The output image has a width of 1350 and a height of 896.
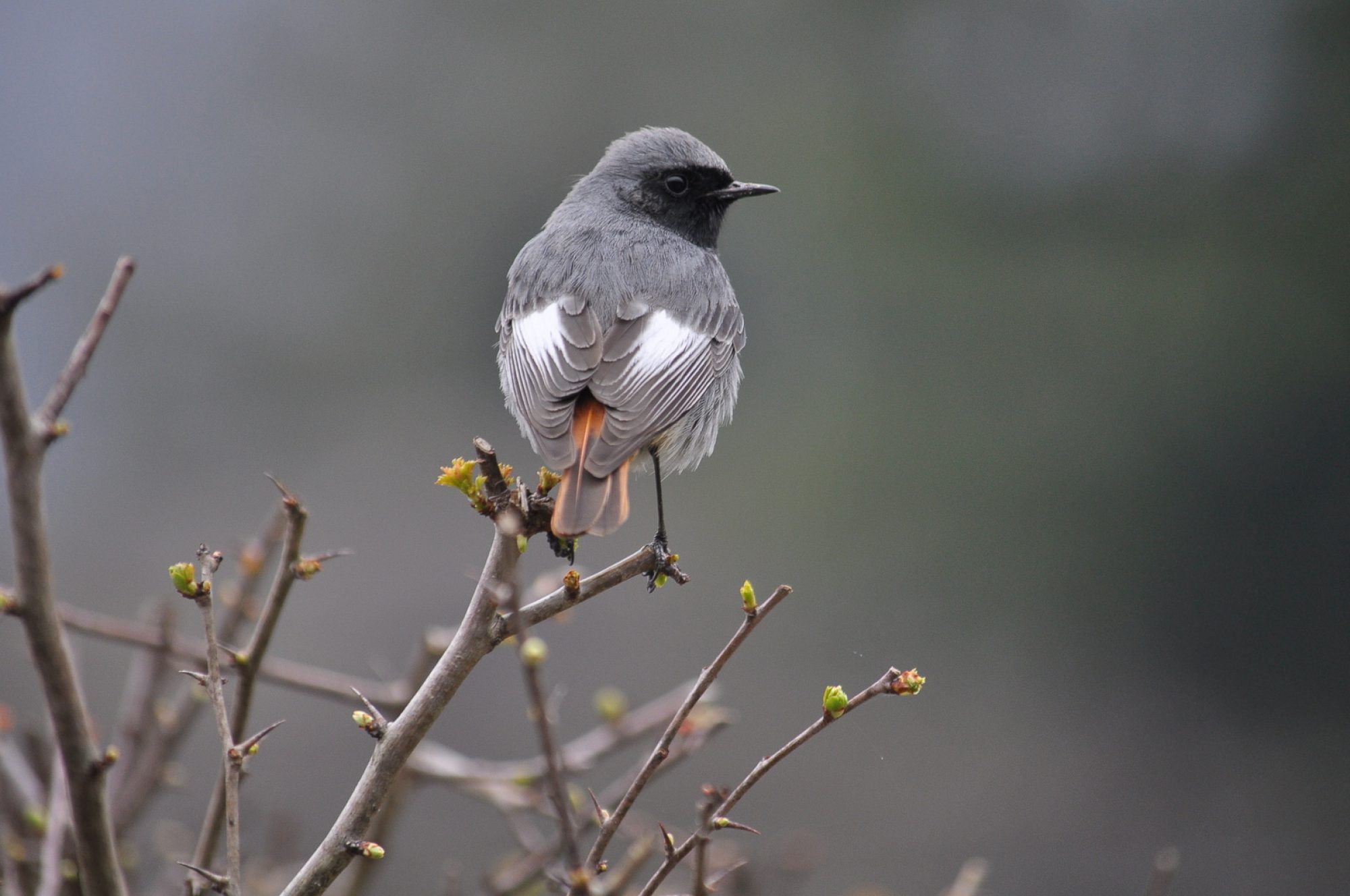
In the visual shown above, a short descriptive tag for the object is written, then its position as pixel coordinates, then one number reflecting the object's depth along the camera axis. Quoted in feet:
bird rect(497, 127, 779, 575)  16.94
